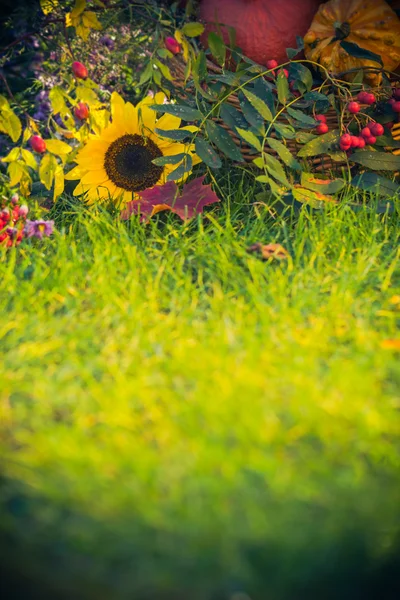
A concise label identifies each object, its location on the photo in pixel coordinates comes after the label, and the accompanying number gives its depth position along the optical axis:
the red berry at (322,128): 2.17
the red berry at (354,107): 2.16
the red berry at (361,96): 2.17
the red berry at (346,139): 2.16
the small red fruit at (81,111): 2.19
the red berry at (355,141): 2.17
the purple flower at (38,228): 2.12
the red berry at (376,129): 2.17
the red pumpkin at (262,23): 2.26
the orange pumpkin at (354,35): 2.20
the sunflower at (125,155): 2.22
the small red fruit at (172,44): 2.19
